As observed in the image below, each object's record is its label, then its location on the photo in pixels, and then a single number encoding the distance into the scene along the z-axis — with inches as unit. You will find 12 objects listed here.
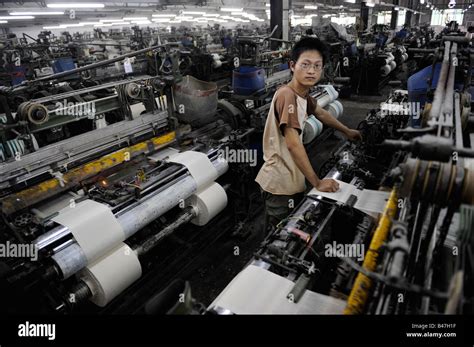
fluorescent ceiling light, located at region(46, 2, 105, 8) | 406.4
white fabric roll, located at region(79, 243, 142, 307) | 86.4
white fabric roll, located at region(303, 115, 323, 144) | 169.0
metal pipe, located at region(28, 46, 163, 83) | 103.3
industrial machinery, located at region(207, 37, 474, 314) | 37.2
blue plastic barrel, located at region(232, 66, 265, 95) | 171.6
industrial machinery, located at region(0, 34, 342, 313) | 81.1
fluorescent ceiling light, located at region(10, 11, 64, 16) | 464.8
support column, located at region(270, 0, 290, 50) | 319.3
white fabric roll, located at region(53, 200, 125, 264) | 83.0
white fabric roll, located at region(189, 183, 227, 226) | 121.0
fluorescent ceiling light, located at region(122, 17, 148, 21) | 787.7
